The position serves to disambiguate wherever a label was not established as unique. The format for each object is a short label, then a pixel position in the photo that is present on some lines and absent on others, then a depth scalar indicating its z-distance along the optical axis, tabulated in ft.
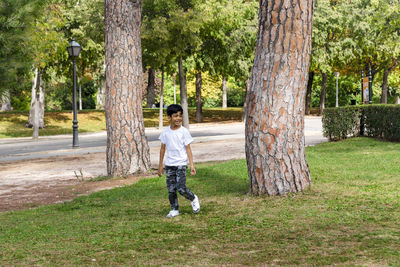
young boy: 22.72
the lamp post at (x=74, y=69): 71.82
